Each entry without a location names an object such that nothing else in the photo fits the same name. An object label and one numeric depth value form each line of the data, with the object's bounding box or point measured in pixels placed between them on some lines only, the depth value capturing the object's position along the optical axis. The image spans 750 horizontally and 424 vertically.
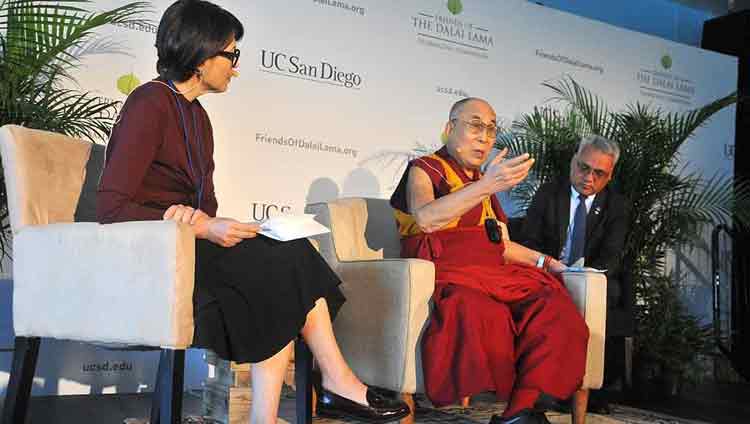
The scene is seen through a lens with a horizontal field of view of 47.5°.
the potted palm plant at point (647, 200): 4.73
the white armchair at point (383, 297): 2.63
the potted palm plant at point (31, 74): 3.02
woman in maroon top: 2.20
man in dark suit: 4.03
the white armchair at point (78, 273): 2.05
